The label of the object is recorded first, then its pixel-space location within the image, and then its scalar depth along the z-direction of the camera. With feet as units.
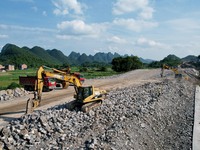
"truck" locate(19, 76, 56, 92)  111.24
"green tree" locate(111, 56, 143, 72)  287.69
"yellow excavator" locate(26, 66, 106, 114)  62.44
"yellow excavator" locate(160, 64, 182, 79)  168.16
